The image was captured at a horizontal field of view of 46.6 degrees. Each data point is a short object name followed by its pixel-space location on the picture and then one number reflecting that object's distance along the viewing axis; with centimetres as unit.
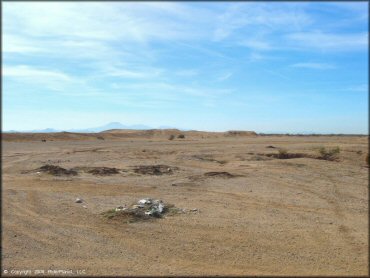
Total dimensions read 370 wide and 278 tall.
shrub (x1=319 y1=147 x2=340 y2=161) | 2881
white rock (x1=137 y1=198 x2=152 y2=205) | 1308
